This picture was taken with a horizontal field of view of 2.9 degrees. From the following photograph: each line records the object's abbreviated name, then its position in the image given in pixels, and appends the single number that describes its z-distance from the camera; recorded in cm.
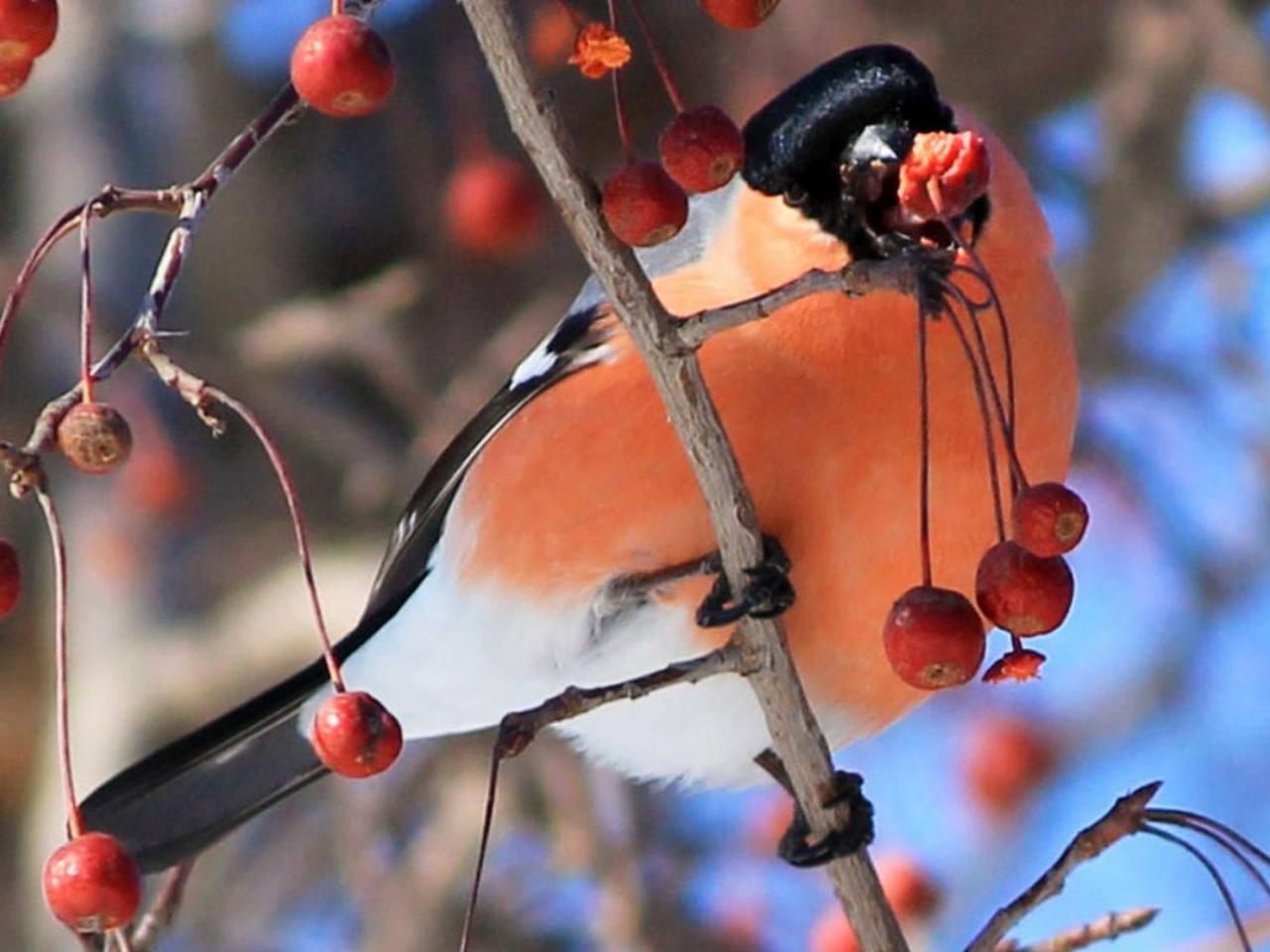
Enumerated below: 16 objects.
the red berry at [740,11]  266
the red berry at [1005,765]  344
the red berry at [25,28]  265
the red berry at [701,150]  267
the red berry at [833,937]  282
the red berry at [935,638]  268
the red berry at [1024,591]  267
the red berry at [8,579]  266
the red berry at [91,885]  266
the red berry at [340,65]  265
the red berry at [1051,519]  266
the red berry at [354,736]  267
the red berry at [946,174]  267
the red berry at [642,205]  266
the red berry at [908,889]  283
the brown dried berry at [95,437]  264
